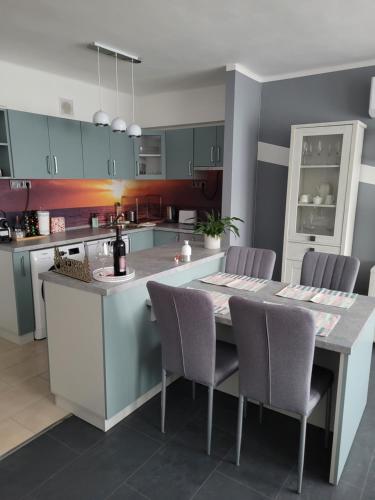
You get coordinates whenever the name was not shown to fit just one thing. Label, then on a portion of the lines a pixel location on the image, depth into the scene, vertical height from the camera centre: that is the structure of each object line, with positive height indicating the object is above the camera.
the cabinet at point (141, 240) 4.45 -0.70
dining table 1.74 -0.85
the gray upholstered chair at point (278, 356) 1.64 -0.81
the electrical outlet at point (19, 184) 3.79 -0.02
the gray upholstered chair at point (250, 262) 2.85 -0.61
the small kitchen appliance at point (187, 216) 4.92 -0.43
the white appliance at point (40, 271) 3.35 -0.82
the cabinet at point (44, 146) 3.48 +0.37
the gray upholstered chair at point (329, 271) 2.58 -0.61
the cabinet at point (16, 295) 3.25 -1.02
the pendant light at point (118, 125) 3.29 +0.52
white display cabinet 3.44 -0.04
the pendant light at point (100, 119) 3.19 +0.55
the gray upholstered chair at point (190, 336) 1.90 -0.83
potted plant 3.08 -0.38
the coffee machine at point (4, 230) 3.47 -0.45
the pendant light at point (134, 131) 3.48 +0.50
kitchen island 2.14 -1.00
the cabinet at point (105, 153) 4.16 +0.36
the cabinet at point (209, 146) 4.34 +0.46
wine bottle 2.18 -0.43
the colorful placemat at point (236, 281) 2.53 -0.70
